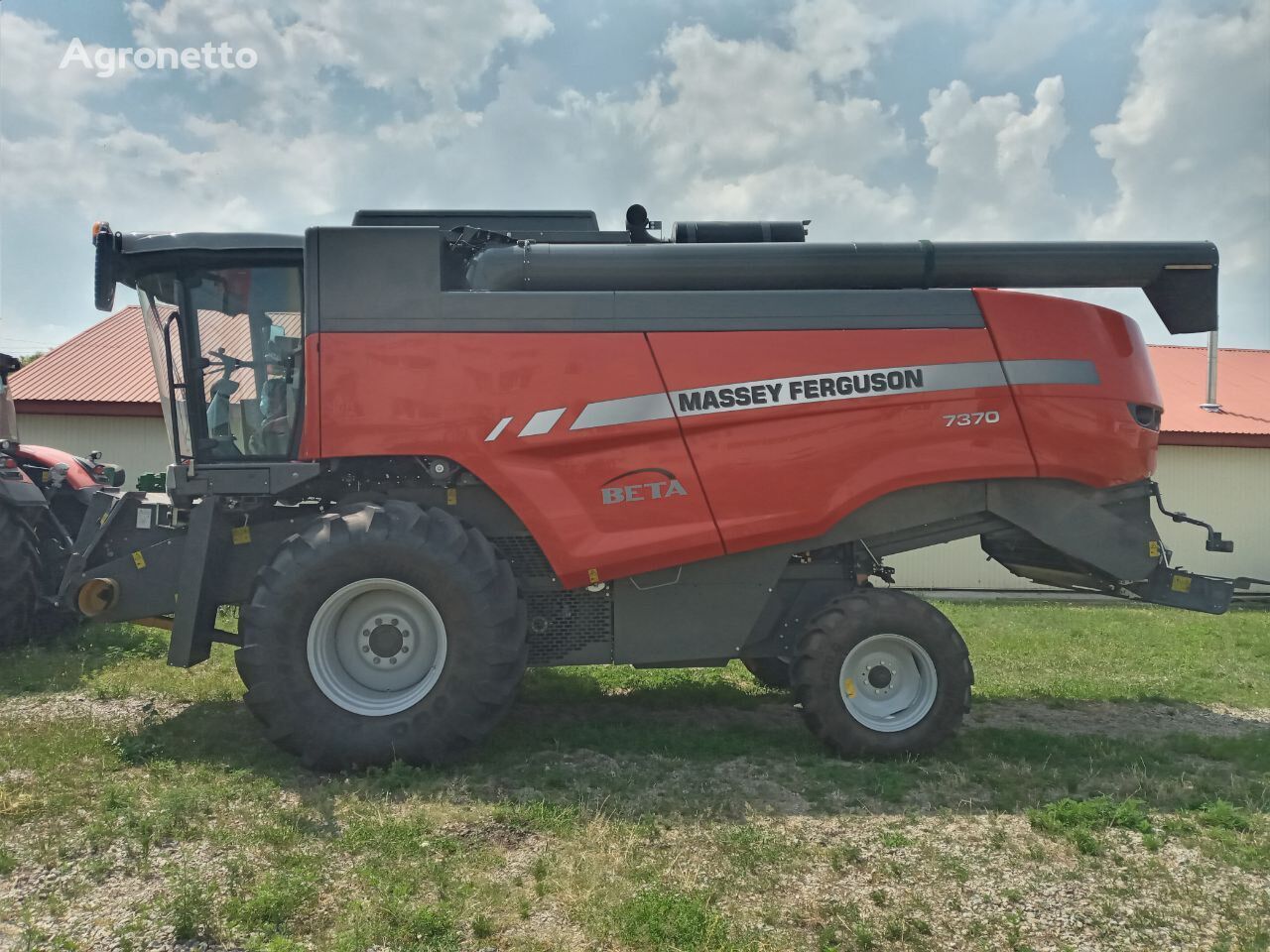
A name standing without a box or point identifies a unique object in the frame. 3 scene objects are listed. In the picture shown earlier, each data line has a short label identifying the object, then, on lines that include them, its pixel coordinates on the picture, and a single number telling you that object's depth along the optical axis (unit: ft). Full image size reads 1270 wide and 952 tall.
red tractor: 23.81
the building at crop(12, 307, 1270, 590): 45.52
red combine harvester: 16.88
